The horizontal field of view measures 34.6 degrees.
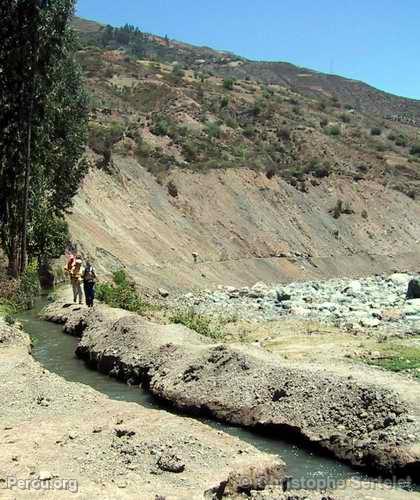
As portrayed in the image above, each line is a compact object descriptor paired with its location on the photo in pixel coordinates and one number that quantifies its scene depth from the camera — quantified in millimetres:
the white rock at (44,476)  7812
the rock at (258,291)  31969
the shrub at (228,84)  88156
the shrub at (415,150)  88981
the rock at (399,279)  41188
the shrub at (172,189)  47312
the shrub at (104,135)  44656
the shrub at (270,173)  55875
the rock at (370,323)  23009
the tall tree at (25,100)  24125
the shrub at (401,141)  93250
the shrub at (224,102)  75500
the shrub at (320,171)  61688
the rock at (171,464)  8531
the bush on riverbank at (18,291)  22531
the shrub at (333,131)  81356
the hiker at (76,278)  21891
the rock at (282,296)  30406
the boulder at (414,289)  31434
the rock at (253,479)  8508
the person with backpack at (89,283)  20609
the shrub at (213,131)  62769
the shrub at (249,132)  69688
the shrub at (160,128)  55938
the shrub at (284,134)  72312
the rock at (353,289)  33894
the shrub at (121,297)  22984
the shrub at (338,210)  57469
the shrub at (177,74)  79862
